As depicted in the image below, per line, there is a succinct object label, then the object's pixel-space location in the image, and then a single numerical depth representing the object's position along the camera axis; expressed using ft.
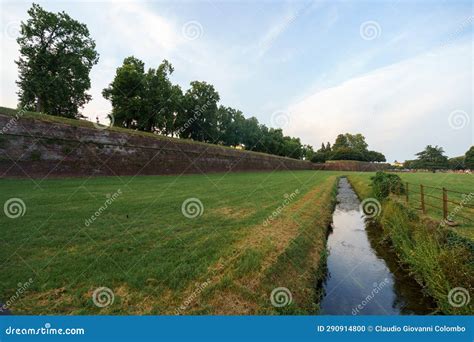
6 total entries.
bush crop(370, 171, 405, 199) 48.16
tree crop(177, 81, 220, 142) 155.12
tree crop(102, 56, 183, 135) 114.52
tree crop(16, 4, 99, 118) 84.84
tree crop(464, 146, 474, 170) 224.86
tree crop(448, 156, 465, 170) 256.54
